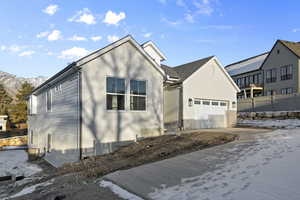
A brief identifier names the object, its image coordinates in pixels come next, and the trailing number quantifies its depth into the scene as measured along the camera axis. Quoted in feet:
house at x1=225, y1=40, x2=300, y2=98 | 90.12
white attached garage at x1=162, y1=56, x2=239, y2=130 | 52.06
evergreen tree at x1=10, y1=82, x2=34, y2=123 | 124.47
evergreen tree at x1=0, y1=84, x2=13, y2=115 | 132.11
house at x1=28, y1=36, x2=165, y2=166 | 34.73
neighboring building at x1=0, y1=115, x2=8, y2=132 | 111.65
